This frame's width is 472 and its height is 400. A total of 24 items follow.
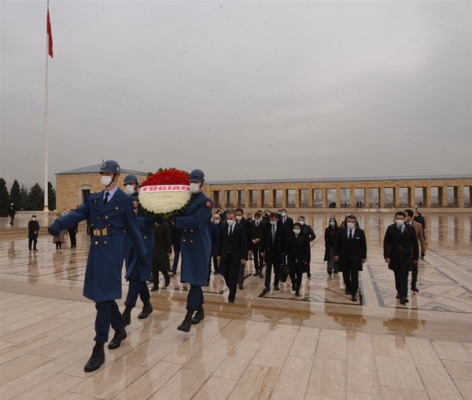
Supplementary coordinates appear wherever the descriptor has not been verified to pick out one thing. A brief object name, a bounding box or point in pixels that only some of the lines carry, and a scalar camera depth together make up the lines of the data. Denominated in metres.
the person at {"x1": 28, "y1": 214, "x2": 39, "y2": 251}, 13.85
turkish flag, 25.55
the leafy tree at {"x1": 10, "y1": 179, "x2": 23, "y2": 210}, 54.69
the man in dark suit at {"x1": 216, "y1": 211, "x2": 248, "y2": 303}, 6.39
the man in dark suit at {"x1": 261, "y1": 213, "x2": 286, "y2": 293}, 7.44
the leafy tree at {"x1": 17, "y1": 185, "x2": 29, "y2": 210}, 57.36
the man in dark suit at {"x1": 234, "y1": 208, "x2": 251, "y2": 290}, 7.48
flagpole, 26.25
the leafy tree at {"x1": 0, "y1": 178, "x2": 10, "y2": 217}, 44.66
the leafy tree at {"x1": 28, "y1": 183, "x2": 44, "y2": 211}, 57.16
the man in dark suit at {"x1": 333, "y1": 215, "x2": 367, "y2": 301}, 6.87
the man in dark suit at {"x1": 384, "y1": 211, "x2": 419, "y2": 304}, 6.59
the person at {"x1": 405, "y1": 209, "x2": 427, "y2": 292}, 7.23
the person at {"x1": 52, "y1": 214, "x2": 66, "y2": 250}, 13.83
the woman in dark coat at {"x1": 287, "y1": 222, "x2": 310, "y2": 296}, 7.24
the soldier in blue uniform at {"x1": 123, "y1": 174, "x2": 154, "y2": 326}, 4.80
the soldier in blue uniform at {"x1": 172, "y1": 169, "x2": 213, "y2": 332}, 4.58
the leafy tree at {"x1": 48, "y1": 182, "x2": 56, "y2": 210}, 57.84
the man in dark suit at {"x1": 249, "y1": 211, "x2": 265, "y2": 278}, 9.16
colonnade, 48.84
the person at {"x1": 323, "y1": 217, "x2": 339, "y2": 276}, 9.33
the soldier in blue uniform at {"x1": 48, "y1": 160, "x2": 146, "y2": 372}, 3.72
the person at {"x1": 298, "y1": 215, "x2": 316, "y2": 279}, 7.82
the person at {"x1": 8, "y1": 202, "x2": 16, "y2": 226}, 24.06
